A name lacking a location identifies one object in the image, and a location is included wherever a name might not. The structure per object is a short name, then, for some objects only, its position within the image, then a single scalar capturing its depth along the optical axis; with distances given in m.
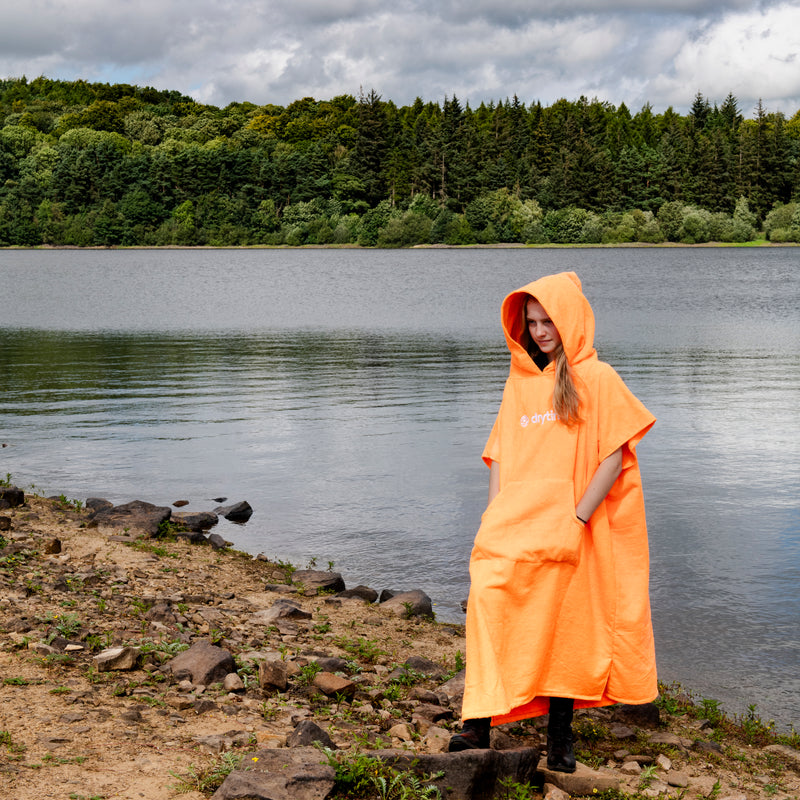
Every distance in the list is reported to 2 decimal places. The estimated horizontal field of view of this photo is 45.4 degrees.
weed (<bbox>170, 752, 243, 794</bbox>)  4.38
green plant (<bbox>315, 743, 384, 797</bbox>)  4.39
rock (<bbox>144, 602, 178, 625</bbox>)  6.95
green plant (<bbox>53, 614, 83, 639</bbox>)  6.31
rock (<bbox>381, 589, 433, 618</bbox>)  8.54
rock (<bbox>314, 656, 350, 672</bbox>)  6.28
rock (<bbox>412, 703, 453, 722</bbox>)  5.53
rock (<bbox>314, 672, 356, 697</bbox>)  5.80
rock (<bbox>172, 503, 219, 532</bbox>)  11.55
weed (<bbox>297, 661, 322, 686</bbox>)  5.97
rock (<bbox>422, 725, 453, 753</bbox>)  5.18
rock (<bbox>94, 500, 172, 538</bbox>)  10.62
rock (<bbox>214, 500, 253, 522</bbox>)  12.20
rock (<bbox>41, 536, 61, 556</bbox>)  9.12
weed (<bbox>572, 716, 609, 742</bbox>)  5.69
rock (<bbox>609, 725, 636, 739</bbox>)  5.73
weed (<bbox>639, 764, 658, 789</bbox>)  5.01
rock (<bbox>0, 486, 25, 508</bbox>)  11.40
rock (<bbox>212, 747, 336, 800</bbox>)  4.21
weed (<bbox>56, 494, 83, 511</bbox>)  11.86
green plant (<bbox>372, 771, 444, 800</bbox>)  4.35
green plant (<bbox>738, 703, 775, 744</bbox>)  6.15
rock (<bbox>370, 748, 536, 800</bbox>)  4.47
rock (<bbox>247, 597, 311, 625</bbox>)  7.64
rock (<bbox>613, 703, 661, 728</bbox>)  6.00
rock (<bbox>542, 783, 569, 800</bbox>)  4.63
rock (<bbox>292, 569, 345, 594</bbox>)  9.12
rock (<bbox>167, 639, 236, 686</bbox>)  5.75
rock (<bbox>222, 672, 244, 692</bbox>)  5.68
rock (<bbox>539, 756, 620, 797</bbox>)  4.79
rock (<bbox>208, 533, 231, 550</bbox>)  10.66
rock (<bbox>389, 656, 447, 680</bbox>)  6.46
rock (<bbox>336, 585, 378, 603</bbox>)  9.03
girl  4.59
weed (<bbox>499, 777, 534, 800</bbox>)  4.57
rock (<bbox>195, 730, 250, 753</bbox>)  4.82
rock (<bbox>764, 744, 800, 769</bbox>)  5.73
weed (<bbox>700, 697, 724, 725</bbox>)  6.33
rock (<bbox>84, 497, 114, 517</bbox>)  11.73
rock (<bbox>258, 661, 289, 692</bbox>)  5.78
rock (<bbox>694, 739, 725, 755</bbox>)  5.71
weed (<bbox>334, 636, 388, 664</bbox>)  6.89
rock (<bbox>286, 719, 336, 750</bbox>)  4.82
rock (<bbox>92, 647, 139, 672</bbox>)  5.82
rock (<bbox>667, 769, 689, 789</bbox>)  5.07
